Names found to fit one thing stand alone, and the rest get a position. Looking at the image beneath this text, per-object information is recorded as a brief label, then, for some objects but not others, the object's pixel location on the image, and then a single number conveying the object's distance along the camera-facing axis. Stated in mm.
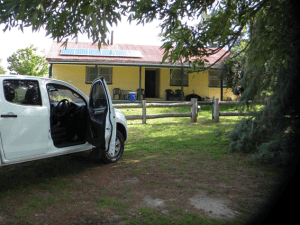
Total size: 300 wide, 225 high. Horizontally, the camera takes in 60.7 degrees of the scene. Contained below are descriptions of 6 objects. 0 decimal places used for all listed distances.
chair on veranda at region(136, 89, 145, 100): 18538
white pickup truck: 3871
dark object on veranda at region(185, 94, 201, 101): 19109
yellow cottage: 17047
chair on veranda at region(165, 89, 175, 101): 18962
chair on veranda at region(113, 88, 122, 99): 18367
